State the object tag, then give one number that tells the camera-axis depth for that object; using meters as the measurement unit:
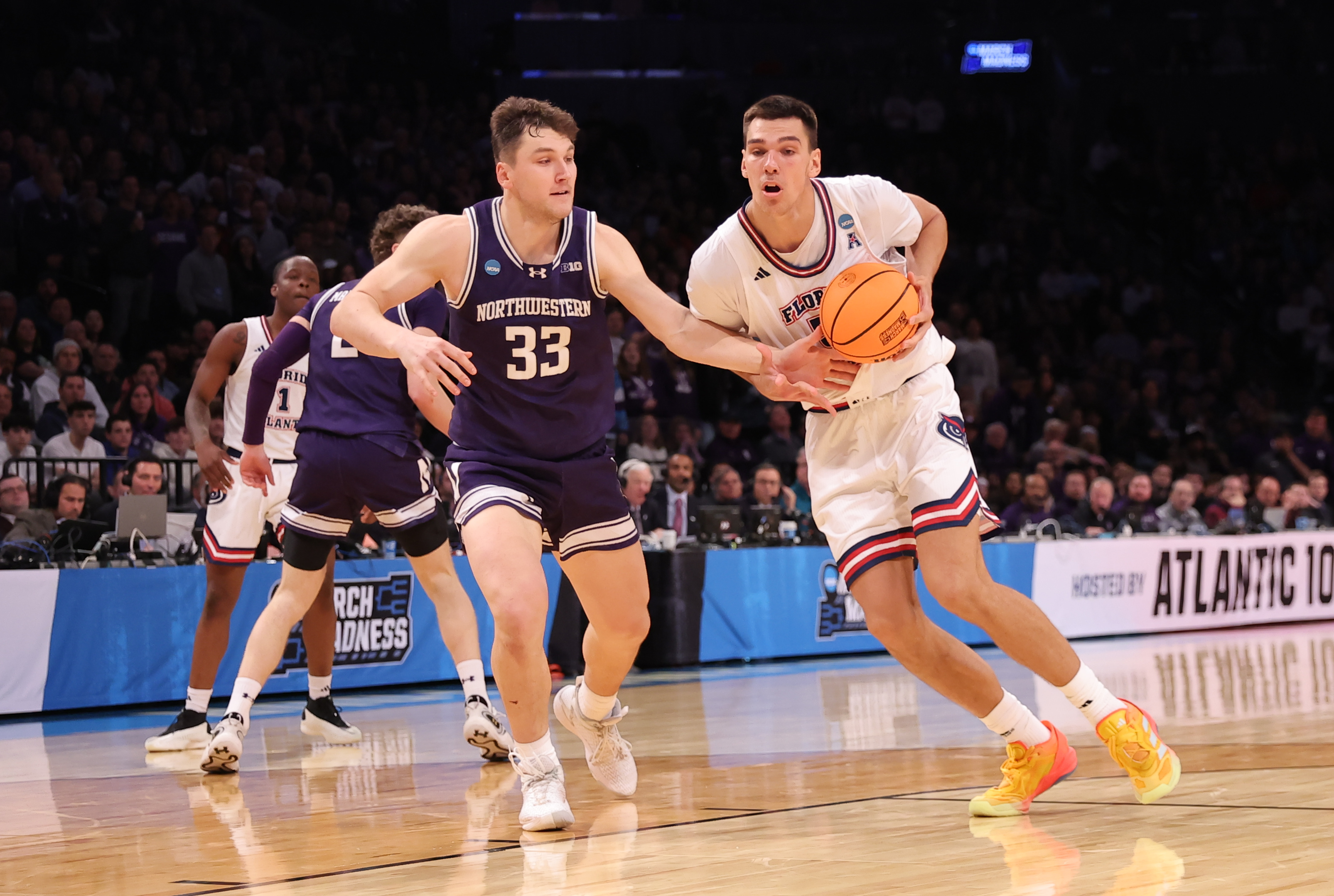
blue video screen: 23.73
